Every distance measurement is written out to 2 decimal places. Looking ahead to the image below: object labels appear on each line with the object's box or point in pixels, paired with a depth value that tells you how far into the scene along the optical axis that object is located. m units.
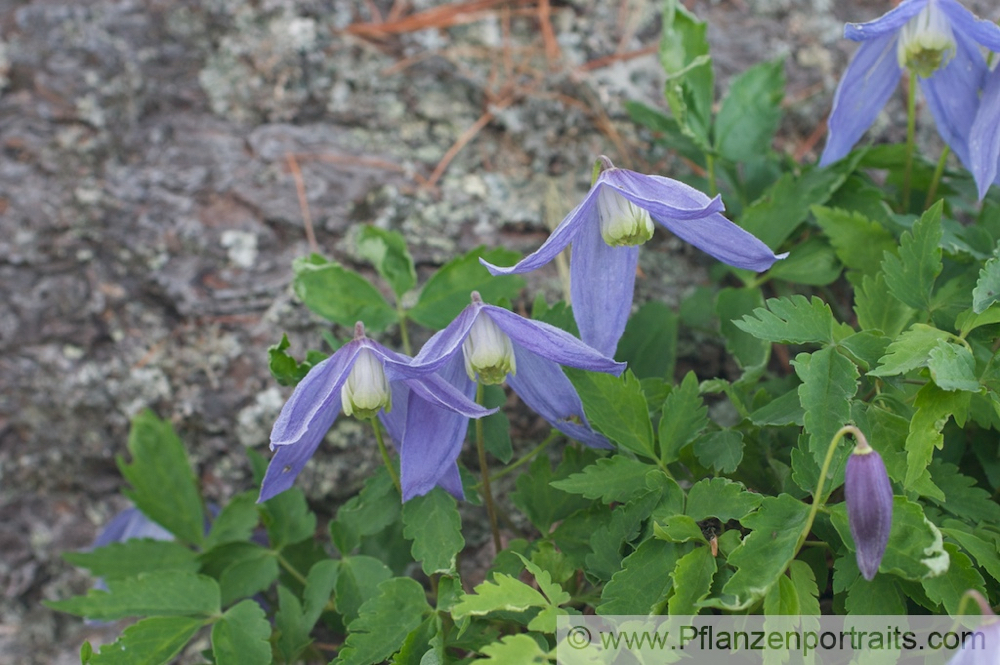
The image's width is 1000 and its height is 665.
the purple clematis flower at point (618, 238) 0.47
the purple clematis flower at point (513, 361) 0.47
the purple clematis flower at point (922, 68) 0.50
